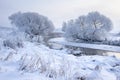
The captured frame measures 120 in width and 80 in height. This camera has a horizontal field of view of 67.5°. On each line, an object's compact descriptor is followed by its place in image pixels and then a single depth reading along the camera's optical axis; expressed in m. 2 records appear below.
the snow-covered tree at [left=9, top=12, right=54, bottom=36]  24.52
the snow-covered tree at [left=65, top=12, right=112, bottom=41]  21.56
